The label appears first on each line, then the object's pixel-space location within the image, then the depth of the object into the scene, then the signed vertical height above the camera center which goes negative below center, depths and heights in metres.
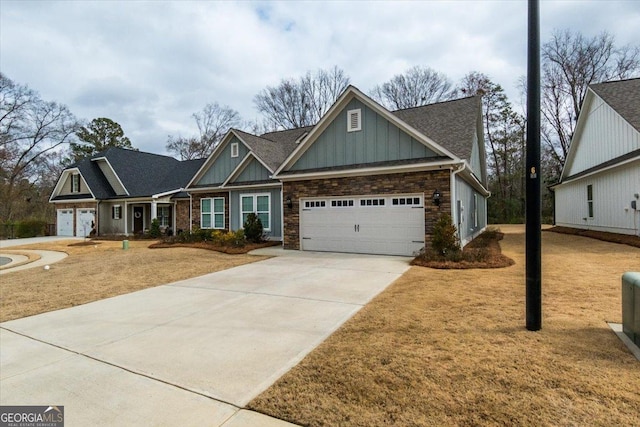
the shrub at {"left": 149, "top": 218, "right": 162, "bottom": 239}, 20.09 -1.00
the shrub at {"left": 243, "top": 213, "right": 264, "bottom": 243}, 15.01 -0.76
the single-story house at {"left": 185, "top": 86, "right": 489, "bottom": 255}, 10.60 +1.17
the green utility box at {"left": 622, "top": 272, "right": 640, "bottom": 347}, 3.44 -1.07
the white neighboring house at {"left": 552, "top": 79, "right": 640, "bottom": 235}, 12.91 +2.17
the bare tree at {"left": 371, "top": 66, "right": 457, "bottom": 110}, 29.95 +11.36
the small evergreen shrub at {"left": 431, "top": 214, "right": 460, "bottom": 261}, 9.55 -0.81
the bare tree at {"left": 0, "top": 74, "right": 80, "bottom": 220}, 30.23 +7.98
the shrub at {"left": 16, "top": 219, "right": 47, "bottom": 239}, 24.23 -0.99
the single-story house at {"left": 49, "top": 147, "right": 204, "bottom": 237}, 21.97 +1.27
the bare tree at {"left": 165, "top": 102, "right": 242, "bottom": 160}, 37.16 +10.18
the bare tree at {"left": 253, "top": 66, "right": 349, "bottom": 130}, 31.64 +11.38
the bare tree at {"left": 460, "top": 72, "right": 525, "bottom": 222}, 31.91 +6.44
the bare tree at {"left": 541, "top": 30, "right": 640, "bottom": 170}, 24.95 +11.08
